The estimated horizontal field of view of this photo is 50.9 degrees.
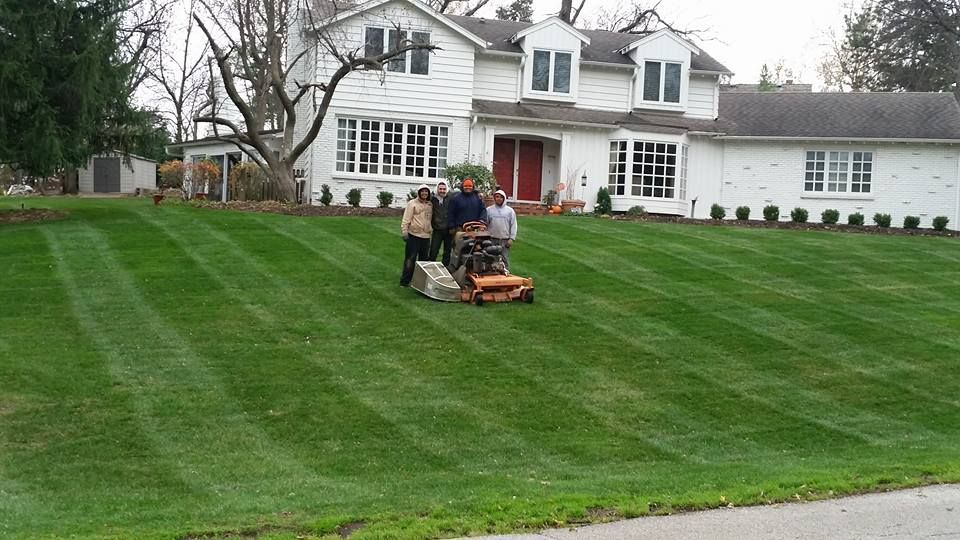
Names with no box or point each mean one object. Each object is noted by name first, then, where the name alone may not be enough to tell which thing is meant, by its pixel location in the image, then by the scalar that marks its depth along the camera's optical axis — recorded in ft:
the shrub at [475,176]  84.02
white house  94.53
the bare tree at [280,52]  84.69
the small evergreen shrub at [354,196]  87.10
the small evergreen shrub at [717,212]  93.91
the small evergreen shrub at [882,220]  96.27
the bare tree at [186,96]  173.26
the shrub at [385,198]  87.86
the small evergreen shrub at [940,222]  95.27
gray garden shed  142.10
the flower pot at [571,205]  94.89
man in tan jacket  50.19
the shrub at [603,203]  95.09
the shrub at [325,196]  89.56
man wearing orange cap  49.73
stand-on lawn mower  48.85
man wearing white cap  49.78
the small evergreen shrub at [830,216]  95.61
